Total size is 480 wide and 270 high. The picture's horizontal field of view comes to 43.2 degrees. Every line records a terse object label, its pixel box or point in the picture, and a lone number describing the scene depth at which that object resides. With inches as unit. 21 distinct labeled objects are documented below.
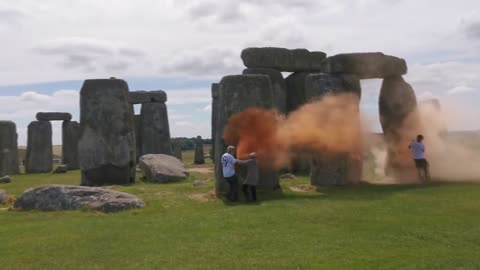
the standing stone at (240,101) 687.1
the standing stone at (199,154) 1582.2
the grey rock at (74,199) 590.9
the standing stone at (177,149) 1669.0
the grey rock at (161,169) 943.0
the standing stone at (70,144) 1465.3
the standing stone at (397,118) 869.4
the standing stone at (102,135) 907.4
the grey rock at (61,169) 1298.0
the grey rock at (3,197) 683.9
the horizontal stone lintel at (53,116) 1450.5
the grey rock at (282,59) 1067.9
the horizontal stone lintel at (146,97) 1417.3
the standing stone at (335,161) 767.1
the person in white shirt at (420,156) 769.6
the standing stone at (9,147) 1302.9
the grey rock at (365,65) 776.3
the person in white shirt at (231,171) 634.2
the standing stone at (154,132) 1397.6
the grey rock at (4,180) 1026.7
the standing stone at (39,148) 1403.8
